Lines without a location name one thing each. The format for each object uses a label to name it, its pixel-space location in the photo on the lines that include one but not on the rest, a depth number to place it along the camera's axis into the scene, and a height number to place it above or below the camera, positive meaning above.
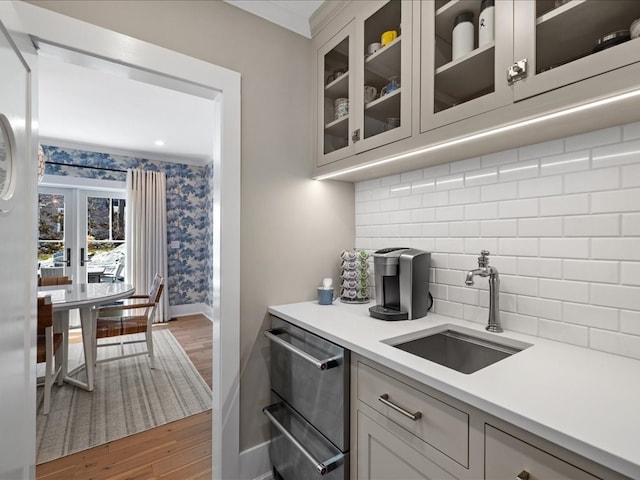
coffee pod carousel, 1.76 -0.24
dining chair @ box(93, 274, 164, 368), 2.81 -0.81
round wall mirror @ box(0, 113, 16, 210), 0.81 +0.21
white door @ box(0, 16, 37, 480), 0.80 -0.08
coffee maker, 1.38 -0.21
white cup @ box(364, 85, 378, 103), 1.43 +0.67
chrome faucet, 1.22 -0.20
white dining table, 2.40 -0.57
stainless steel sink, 1.19 -0.45
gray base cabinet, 0.65 -0.52
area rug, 2.02 -1.30
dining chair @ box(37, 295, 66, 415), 2.06 -0.79
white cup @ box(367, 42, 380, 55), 1.40 +0.87
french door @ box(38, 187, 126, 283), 4.36 +0.05
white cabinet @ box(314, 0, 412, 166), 1.27 +0.75
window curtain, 4.76 +0.11
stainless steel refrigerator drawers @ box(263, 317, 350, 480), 1.17 -0.72
